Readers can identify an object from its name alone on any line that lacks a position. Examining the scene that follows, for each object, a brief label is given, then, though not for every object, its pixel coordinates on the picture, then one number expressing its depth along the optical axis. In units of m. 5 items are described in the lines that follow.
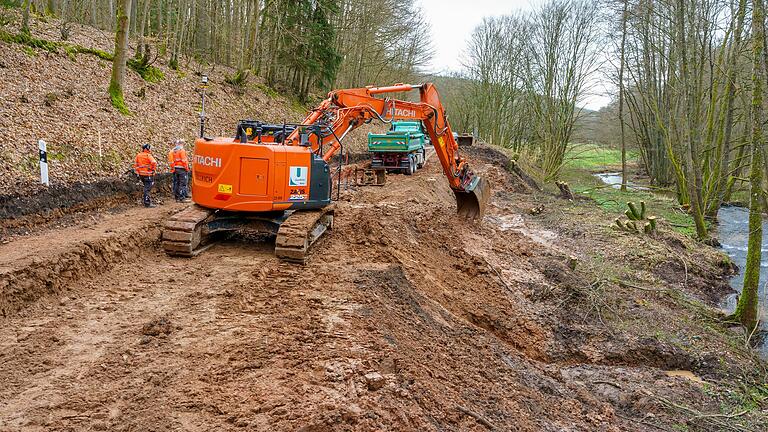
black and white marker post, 9.86
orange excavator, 8.09
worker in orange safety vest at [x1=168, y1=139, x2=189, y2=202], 11.88
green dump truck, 18.89
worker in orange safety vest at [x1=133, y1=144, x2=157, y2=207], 11.09
